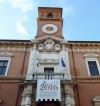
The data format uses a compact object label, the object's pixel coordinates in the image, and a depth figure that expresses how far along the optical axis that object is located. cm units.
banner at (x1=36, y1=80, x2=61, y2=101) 1347
